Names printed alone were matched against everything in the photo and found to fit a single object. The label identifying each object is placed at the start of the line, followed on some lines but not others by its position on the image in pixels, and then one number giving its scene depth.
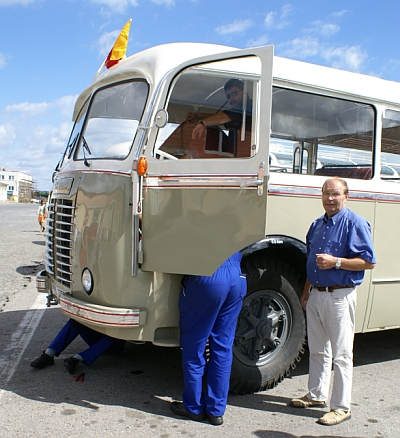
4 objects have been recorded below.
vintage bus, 4.01
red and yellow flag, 5.15
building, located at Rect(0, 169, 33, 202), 169.50
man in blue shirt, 4.06
